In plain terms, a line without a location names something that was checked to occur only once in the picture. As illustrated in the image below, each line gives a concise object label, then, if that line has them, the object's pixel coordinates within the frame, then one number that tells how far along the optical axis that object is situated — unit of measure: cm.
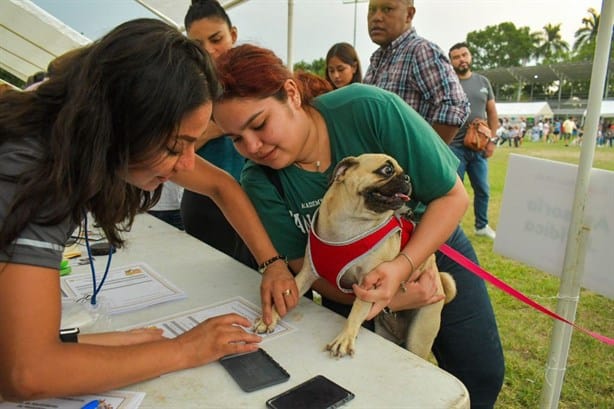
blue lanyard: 124
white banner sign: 151
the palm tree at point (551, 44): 6179
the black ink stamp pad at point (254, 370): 88
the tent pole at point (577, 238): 144
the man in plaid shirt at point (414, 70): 260
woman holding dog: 124
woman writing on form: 69
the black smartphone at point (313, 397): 80
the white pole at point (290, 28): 411
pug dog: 126
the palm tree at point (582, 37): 4854
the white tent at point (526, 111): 3022
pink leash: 148
